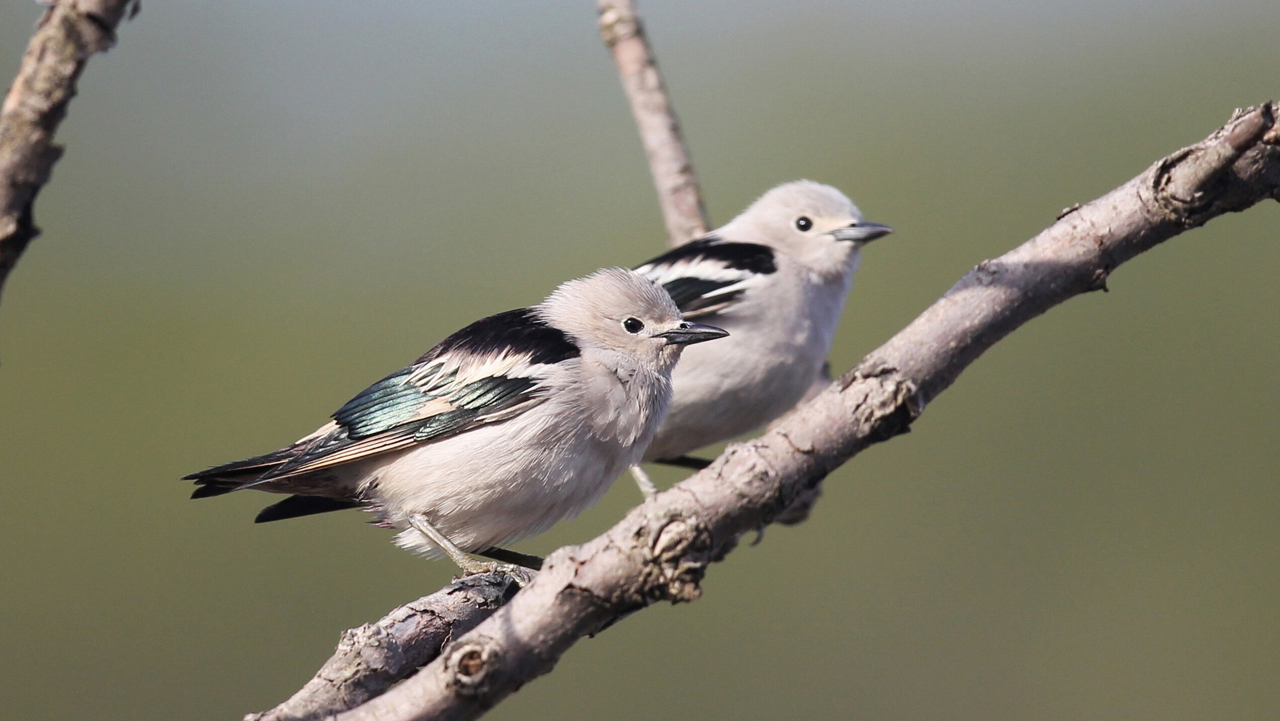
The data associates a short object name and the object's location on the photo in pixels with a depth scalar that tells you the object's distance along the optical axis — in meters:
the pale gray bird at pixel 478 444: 7.77
